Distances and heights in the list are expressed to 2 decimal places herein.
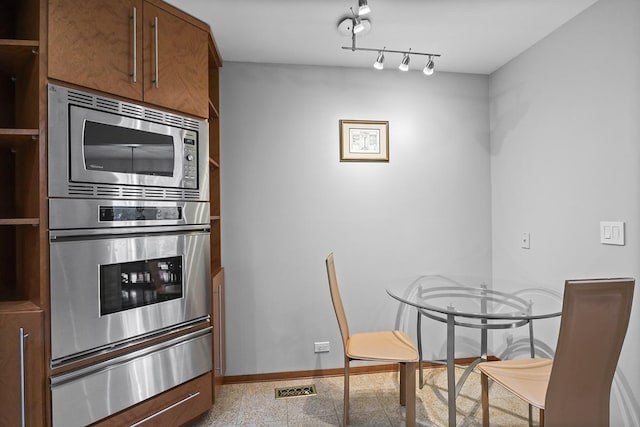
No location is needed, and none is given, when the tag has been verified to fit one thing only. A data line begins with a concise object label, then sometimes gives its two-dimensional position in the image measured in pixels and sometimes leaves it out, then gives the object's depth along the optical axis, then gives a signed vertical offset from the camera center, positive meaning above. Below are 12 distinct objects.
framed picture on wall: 2.85 +0.61
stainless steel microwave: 1.57 +0.34
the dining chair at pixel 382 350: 1.96 -0.83
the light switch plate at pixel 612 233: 1.90 -0.11
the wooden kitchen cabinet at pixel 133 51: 1.59 +0.85
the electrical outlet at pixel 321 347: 2.80 -1.08
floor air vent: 2.52 -1.32
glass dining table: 1.78 -0.52
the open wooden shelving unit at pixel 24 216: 1.45 +0.00
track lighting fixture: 1.87 +1.17
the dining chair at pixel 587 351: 1.36 -0.57
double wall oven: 1.56 -0.19
